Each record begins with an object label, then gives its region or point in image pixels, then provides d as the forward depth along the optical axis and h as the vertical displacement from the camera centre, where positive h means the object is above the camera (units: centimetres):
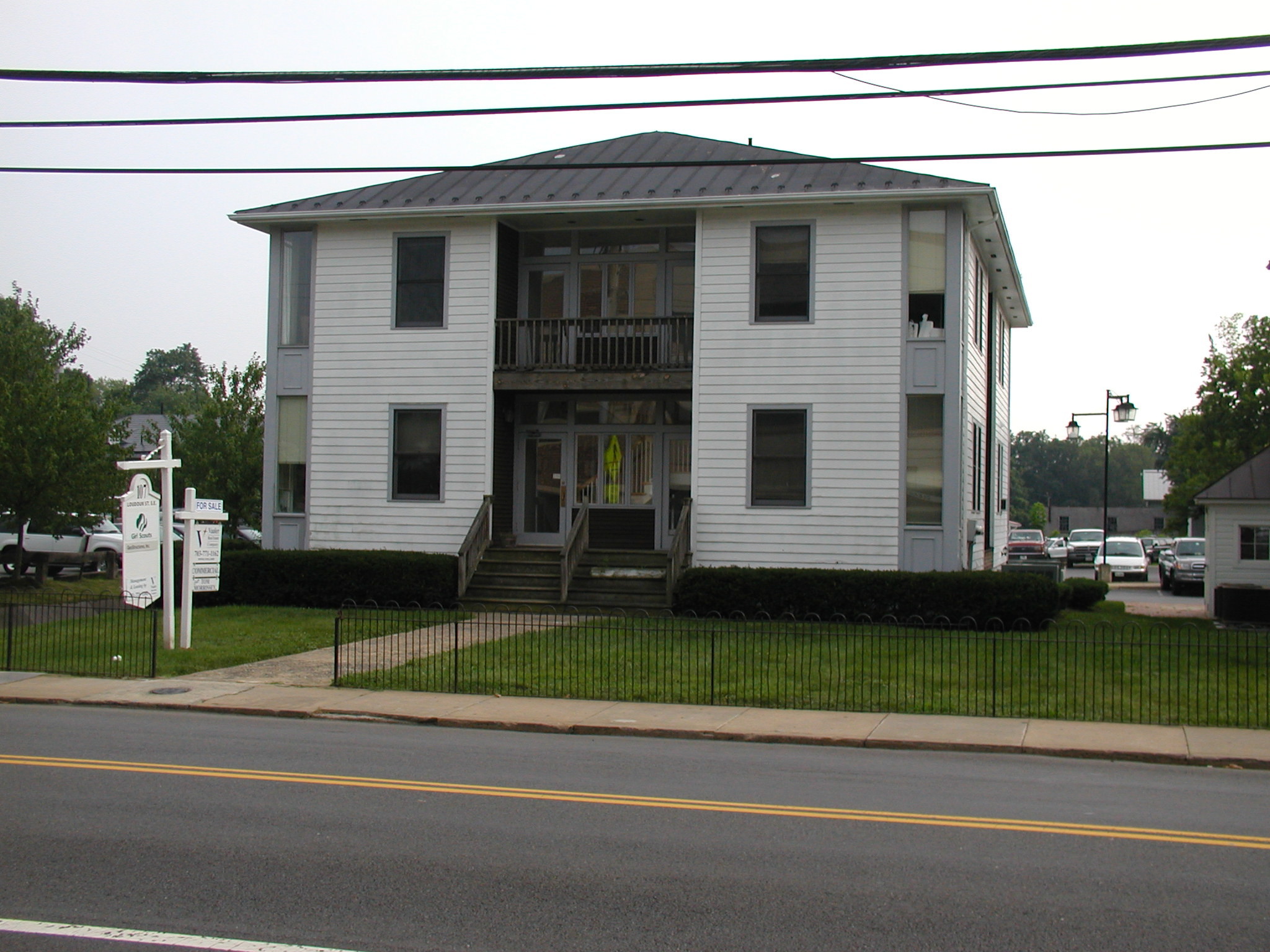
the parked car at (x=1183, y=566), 3632 -171
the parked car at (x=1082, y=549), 5872 -195
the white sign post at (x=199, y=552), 1753 -88
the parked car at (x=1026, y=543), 4931 -152
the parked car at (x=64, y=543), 3225 -144
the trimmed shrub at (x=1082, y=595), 2581 -184
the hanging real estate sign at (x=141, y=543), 1688 -71
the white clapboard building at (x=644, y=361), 2219 +268
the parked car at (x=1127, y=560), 4600 -195
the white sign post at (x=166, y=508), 1723 -22
